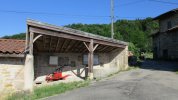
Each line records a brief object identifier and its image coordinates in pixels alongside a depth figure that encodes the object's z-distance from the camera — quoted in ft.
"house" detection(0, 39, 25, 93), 21.99
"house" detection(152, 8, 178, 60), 48.86
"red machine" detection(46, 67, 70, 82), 29.41
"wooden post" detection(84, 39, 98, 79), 28.30
